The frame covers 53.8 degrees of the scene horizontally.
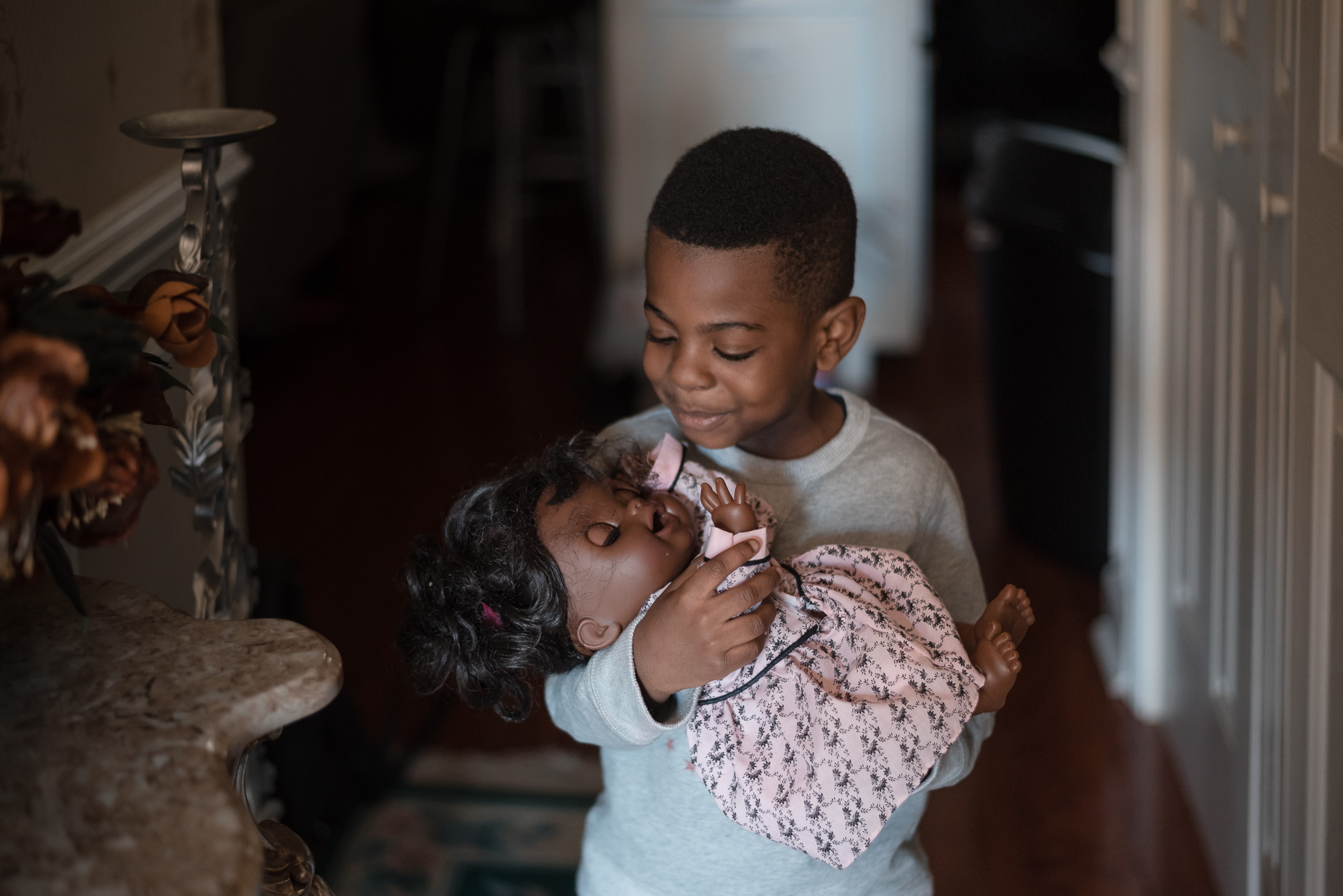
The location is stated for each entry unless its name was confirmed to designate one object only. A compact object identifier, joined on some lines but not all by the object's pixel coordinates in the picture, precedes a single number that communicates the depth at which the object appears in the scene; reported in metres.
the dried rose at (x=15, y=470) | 0.53
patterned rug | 1.86
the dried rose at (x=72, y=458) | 0.58
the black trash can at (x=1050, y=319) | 2.38
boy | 0.92
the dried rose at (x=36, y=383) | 0.53
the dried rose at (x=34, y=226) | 0.63
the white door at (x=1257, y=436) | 1.20
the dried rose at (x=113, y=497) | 0.64
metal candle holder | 1.05
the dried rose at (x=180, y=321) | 0.80
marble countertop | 0.60
